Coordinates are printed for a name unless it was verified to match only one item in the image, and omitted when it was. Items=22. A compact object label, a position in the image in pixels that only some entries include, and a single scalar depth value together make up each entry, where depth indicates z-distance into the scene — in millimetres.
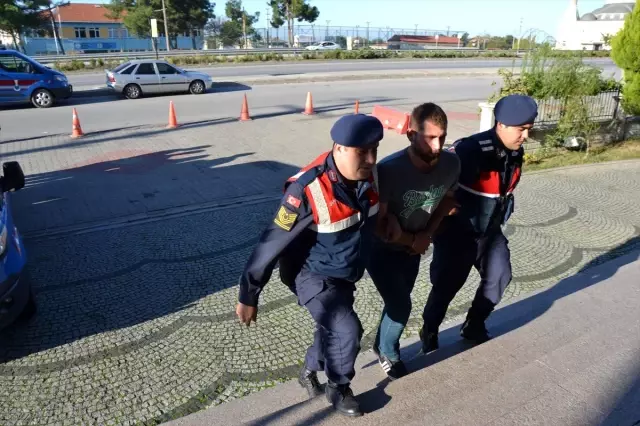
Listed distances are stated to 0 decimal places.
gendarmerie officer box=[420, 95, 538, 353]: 3172
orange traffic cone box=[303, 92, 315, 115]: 15631
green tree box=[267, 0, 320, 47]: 56059
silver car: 18156
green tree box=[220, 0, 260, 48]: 68625
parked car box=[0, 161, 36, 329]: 3672
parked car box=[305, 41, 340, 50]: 54531
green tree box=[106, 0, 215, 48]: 51781
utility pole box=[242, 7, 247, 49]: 62719
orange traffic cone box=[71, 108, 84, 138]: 12070
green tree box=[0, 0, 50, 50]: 38219
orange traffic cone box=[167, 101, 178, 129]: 13359
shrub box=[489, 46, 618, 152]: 9883
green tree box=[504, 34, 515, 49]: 64109
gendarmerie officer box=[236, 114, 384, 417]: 2449
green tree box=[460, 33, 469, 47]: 72338
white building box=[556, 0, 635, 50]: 65000
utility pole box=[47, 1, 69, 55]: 44819
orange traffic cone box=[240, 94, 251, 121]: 14398
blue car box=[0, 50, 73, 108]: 15602
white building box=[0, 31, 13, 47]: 60838
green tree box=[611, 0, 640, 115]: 10602
